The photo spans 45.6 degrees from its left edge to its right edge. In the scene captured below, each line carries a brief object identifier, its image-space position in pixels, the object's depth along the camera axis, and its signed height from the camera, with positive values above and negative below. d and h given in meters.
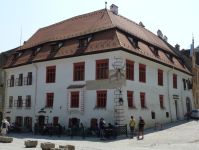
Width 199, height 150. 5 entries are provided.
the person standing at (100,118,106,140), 18.29 -1.68
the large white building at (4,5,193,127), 22.36 +3.32
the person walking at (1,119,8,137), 20.11 -1.76
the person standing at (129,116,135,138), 19.27 -1.44
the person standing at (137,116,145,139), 19.01 -1.50
